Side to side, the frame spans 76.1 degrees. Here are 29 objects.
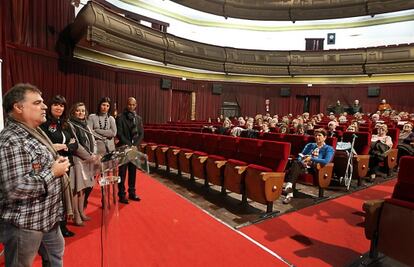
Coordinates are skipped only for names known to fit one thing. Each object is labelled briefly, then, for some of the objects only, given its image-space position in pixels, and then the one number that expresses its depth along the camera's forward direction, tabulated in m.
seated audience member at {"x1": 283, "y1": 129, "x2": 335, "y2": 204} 2.40
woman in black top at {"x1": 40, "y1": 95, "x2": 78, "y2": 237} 1.50
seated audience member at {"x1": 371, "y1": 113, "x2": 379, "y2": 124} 5.22
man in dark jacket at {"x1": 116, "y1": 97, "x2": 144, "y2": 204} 2.32
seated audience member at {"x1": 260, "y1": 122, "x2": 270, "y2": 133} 3.98
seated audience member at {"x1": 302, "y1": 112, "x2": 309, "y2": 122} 5.72
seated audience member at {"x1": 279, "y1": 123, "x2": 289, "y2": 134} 3.85
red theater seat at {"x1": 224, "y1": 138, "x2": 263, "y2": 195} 2.27
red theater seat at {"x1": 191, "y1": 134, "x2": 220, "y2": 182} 2.78
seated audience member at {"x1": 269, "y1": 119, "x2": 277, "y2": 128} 4.68
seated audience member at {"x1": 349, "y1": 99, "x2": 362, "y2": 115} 7.84
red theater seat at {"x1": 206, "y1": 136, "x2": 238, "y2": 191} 2.53
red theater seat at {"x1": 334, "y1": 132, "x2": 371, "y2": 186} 2.77
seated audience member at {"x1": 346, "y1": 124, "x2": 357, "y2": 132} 3.47
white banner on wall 2.09
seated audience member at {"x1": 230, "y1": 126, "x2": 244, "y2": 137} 3.67
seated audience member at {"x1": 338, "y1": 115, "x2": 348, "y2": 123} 5.30
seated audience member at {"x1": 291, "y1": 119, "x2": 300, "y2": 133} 4.04
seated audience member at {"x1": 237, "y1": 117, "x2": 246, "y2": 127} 4.96
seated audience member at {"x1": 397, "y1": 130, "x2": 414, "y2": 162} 2.92
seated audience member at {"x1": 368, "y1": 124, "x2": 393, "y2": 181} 3.02
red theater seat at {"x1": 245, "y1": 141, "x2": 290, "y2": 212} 2.04
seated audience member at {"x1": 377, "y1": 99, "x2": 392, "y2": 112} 7.61
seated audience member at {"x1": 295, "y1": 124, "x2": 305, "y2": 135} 3.58
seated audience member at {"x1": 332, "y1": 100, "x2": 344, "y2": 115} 8.18
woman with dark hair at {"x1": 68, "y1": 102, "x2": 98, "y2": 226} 1.69
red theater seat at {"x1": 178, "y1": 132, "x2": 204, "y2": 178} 3.04
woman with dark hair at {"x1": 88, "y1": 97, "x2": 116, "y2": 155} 2.17
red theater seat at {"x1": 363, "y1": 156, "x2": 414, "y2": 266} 1.21
